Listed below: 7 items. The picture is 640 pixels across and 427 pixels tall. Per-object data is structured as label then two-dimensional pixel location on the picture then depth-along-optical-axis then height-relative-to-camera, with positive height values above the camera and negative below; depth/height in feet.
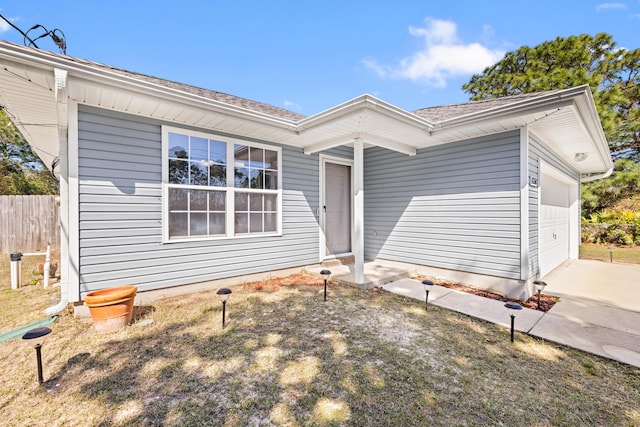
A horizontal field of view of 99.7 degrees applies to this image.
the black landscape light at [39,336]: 6.42 -2.98
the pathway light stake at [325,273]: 12.27 -2.79
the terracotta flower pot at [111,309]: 9.53 -3.49
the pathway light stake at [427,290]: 11.59 -3.44
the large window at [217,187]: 13.20 +1.35
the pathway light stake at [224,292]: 9.63 -2.89
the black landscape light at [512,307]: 8.86 -3.15
